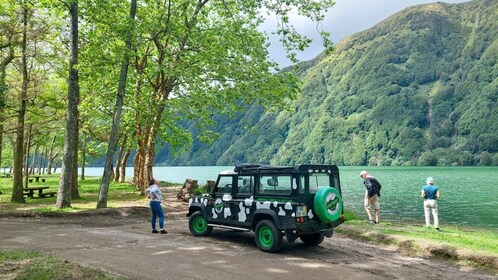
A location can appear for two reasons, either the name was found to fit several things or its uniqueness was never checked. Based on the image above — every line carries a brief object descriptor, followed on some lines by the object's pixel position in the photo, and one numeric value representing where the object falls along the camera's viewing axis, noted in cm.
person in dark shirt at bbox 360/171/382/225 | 1809
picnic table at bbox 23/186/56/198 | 2558
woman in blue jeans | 1445
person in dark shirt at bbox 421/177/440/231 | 1712
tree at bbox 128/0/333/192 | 2070
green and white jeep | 1128
